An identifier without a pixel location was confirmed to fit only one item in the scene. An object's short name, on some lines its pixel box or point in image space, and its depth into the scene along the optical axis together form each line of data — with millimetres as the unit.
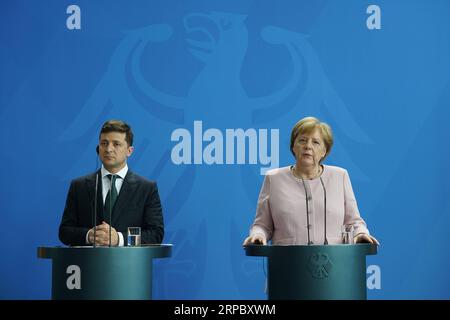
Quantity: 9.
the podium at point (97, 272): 7512
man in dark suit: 8914
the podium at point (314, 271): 7289
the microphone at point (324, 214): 7927
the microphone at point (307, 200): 7982
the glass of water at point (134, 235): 8000
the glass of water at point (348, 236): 7871
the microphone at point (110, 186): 8379
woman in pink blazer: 8227
